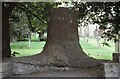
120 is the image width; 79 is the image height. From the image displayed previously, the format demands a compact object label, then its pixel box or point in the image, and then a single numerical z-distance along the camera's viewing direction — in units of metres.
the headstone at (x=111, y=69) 3.99
